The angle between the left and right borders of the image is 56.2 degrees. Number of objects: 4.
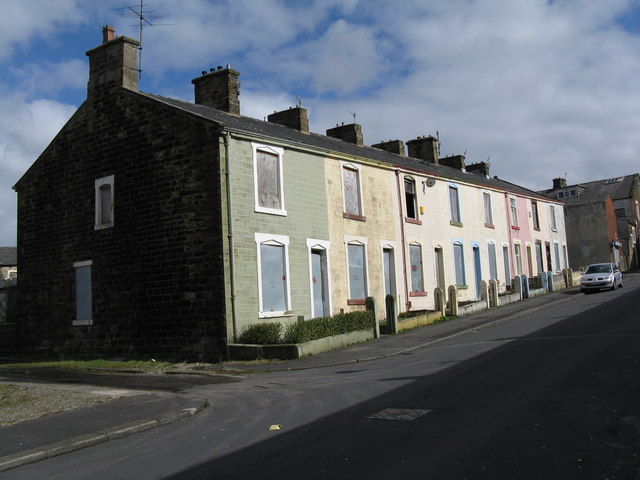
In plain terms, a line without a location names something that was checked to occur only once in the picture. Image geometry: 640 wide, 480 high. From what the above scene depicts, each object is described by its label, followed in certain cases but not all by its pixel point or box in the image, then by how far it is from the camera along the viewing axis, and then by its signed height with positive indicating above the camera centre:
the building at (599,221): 52.69 +5.88
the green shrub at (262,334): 16.05 -0.87
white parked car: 30.50 +0.33
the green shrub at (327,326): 16.00 -0.81
